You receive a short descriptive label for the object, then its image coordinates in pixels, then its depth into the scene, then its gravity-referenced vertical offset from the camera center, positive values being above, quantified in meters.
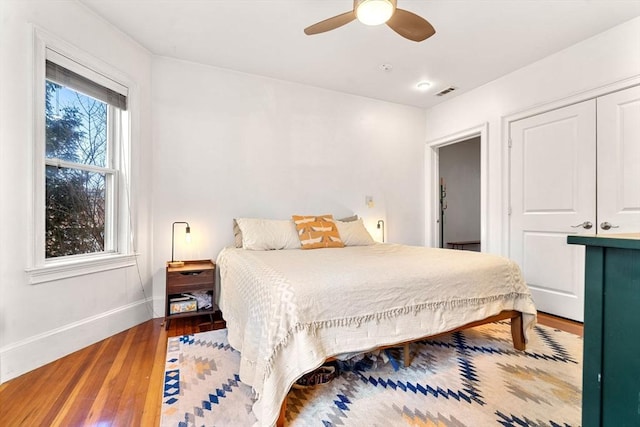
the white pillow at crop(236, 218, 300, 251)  2.81 -0.23
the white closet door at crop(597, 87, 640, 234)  2.40 +0.44
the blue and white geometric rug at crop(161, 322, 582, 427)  1.41 -1.00
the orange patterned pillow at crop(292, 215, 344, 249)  2.96 -0.22
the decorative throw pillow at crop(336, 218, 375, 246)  3.21 -0.25
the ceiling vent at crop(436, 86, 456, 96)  3.71 +1.58
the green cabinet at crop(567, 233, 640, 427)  0.67 -0.29
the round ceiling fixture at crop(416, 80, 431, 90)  3.55 +1.58
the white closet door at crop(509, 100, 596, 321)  2.72 +0.13
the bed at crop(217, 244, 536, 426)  1.32 -0.51
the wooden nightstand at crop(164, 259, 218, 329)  2.56 -0.64
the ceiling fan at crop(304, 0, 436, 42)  1.77 +1.25
